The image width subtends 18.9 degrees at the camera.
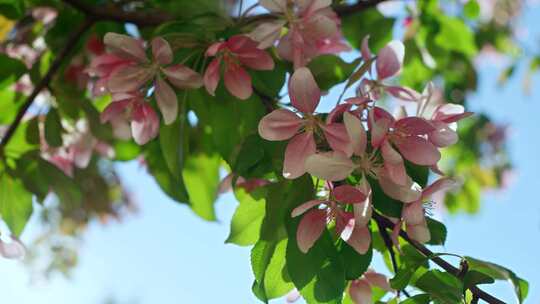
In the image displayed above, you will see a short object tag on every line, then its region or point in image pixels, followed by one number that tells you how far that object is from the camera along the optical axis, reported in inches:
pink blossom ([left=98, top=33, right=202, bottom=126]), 29.2
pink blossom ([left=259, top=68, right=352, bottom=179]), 27.1
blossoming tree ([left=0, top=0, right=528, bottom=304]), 27.2
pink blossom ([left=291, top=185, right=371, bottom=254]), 27.2
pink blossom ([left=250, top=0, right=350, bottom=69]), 29.5
